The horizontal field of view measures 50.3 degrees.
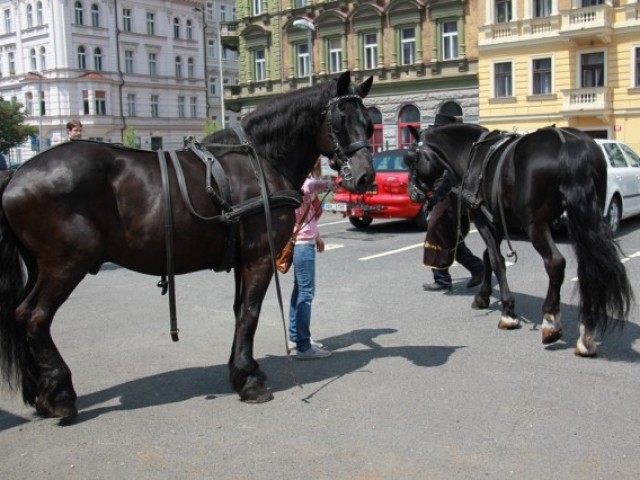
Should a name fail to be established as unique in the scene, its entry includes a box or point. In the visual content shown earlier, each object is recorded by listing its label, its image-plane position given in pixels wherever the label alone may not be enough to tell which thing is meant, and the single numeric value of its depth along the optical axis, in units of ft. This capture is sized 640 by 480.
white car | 42.55
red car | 47.29
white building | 196.03
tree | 150.41
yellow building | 97.76
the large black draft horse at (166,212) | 14.37
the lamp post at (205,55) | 228.02
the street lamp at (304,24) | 83.54
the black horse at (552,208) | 18.63
